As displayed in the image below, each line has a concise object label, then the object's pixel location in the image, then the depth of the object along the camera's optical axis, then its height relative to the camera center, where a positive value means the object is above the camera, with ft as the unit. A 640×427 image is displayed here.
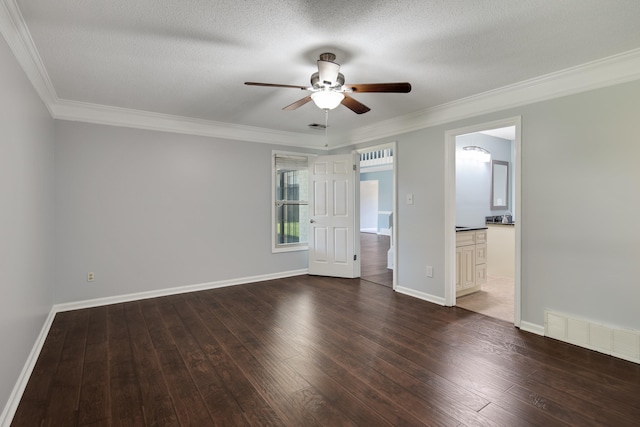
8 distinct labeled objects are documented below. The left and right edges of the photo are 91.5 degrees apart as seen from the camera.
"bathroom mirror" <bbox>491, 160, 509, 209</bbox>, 18.25 +1.49
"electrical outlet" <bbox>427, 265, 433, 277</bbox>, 12.88 -2.55
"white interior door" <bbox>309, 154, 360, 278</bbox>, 16.53 -0.38
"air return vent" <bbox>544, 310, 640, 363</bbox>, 8.02 -3.52
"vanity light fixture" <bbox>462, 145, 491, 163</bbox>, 16.76 +3.11
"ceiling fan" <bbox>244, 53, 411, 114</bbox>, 7.54 +3.10
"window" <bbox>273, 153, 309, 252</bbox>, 16.79 +0.46
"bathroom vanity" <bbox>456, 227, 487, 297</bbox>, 13.25 -2.23
